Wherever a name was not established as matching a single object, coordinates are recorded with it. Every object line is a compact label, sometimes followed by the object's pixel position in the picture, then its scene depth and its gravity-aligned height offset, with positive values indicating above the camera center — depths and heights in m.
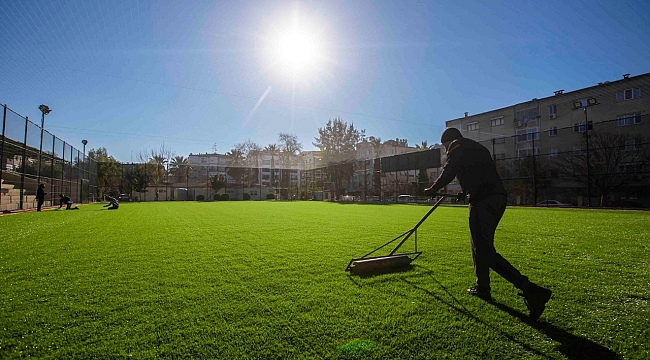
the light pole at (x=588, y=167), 20.08 +1.62
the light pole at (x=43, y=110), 26.64 +6.90
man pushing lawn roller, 3.10 -0.02
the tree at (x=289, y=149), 62.00 +8.54
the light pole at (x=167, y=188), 47.02 +1.03
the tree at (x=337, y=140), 56.71 +9.37
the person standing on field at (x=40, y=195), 16.67 +0.04
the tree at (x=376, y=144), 62.75 +9.55
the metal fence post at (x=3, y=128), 14.02 +2.92
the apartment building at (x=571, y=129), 20.52 +6.96
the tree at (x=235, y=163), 52.44 +5.94
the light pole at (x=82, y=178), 27.94 +1.55
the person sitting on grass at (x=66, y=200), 18.67 -0.24
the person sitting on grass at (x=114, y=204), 19.97 -0.51
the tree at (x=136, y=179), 42.75 +2.14
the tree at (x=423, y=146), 68.66 +10.29
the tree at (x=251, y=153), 63.28 +8.27
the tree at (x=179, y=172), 48.86 +3.47
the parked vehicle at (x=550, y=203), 21.93 -0.63
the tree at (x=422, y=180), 32.56 +1.40
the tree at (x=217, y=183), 46.78 +1.70
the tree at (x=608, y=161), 19.55 +1.96
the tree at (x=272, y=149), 66.88 +9.20
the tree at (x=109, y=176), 45.19 +2.91
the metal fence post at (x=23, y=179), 16.16 +0.83
